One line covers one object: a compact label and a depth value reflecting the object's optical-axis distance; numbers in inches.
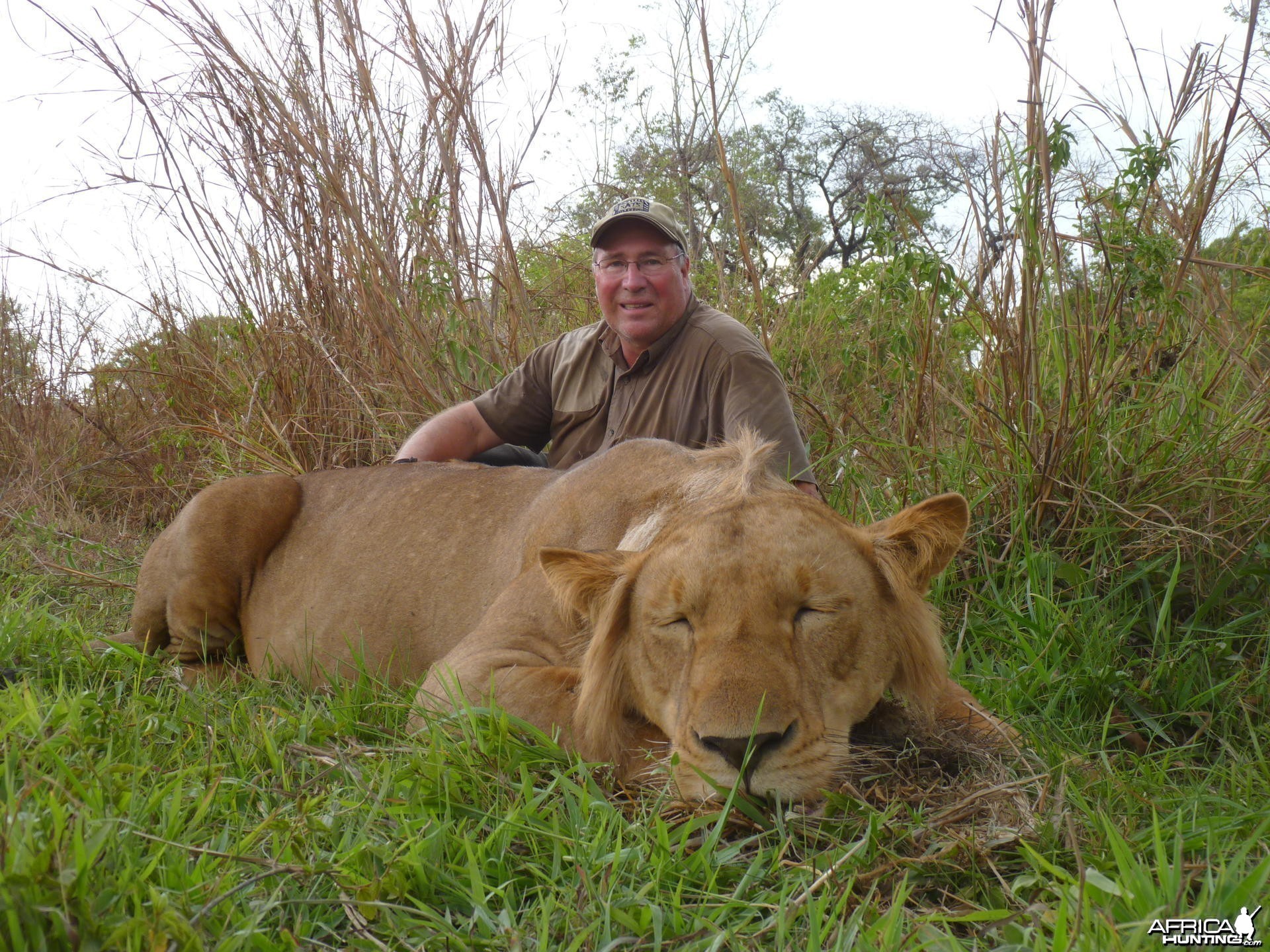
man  187.9
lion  92.4
